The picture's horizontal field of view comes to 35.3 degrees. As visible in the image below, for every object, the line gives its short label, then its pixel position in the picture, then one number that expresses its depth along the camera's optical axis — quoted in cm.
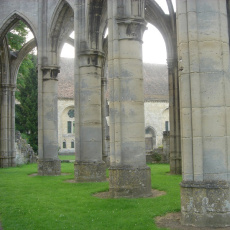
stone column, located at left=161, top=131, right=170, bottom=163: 2252
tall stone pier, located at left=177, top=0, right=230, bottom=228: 612
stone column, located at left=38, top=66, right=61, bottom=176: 1611
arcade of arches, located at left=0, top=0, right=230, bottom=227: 622
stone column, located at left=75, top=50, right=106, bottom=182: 1300
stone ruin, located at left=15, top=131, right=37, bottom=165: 2407
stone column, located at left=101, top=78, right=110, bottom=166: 1919
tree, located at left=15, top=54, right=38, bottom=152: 3384
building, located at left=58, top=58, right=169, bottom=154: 4131
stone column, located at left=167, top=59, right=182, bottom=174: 1567
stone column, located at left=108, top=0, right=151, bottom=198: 947
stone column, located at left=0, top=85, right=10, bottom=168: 2173
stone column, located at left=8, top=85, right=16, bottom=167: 2212
